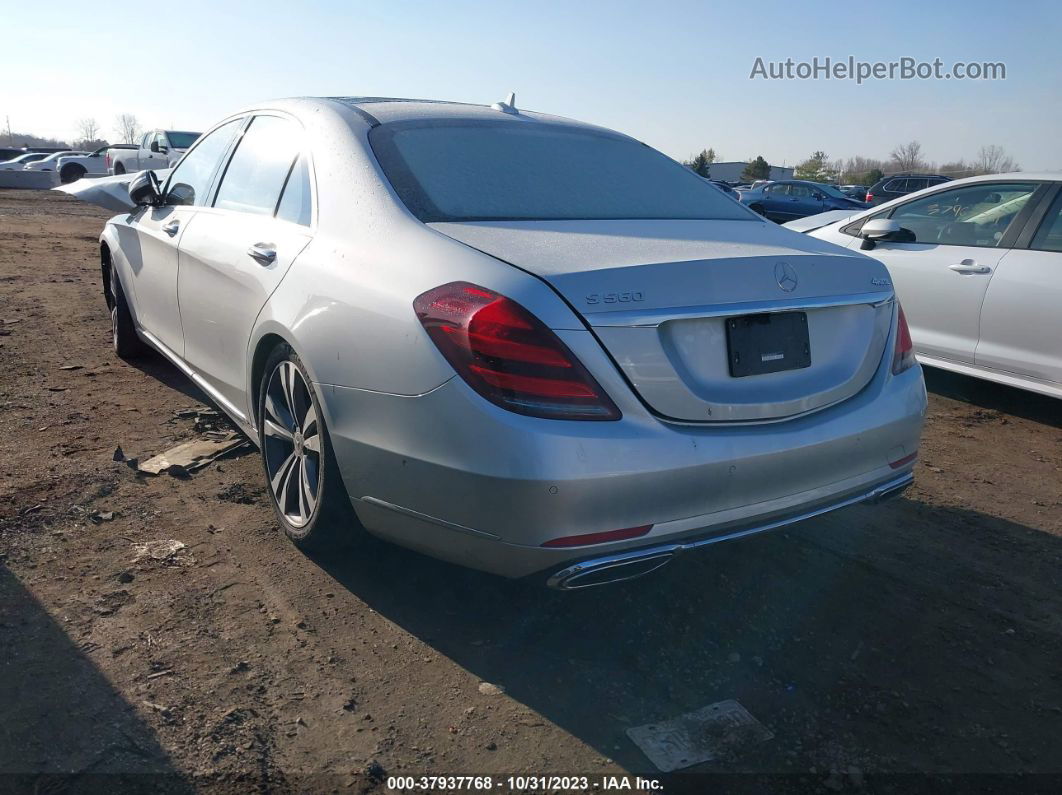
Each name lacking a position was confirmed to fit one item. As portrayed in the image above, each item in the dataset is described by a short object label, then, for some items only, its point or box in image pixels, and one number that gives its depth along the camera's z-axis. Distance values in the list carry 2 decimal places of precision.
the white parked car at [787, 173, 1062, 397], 5.04
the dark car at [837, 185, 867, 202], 38.20
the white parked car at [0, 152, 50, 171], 35.60
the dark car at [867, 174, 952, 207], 27.73
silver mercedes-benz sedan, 2.28
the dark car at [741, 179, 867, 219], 24.39
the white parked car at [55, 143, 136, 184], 30.05
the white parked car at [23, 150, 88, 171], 35.84
